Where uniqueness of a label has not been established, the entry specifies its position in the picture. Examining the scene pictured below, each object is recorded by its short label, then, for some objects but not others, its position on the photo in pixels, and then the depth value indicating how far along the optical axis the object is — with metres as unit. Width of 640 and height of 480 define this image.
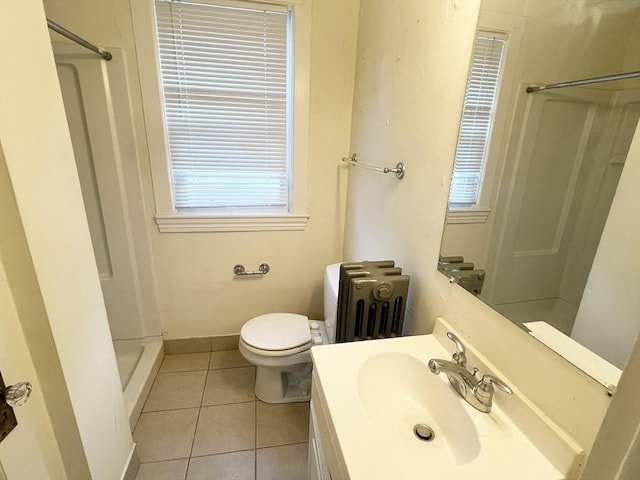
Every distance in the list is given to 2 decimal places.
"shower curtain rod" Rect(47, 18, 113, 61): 1.19
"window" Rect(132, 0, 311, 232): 1.61
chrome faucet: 0.75
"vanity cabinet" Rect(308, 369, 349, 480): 0.71
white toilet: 1.59
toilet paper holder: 2.03
